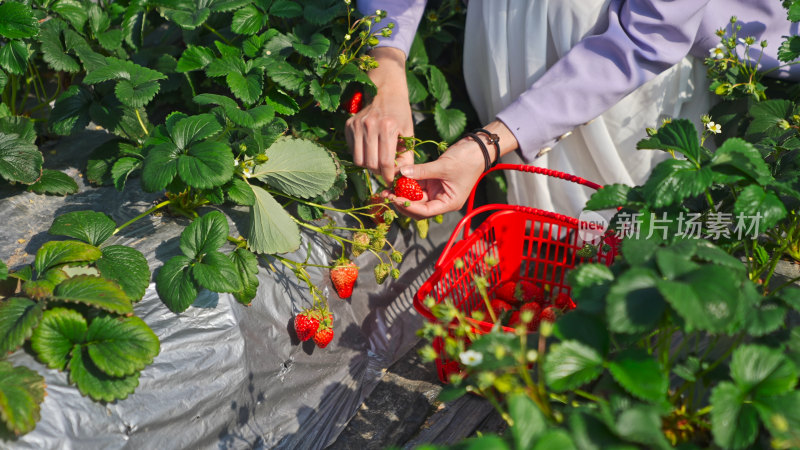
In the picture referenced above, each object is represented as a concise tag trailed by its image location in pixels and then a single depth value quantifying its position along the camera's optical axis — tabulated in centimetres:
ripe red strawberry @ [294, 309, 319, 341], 131
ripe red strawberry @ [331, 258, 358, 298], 141
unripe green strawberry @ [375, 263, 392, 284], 138
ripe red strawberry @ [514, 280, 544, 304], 149
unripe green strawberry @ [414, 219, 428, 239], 165
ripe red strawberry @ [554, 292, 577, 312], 142
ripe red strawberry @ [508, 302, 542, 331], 138
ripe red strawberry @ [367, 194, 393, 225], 145
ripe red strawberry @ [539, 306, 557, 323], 127
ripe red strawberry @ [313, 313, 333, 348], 133
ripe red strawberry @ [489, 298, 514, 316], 142
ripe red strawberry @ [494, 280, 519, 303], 153
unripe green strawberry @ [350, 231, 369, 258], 144
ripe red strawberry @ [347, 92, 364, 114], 150
